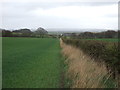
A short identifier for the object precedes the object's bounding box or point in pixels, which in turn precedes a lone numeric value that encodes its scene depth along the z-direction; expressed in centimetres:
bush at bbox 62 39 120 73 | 462
